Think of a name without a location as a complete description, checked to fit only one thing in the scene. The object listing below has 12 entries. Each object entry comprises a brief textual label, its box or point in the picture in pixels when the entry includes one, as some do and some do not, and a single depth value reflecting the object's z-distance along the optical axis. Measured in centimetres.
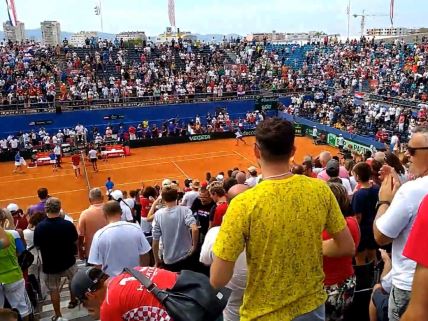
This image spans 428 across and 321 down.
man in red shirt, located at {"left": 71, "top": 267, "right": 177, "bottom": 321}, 229
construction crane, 10228
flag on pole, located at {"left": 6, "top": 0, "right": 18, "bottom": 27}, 4028
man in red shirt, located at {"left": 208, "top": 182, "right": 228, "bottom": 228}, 511
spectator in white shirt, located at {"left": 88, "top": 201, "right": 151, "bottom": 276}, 450
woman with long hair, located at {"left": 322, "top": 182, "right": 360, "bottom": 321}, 378
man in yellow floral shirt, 240
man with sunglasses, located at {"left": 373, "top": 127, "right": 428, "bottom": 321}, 289
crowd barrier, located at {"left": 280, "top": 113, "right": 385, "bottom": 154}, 2556
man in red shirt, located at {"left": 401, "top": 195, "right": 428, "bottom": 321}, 173
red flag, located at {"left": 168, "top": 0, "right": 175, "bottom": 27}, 5072
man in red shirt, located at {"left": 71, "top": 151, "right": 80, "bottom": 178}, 2267
